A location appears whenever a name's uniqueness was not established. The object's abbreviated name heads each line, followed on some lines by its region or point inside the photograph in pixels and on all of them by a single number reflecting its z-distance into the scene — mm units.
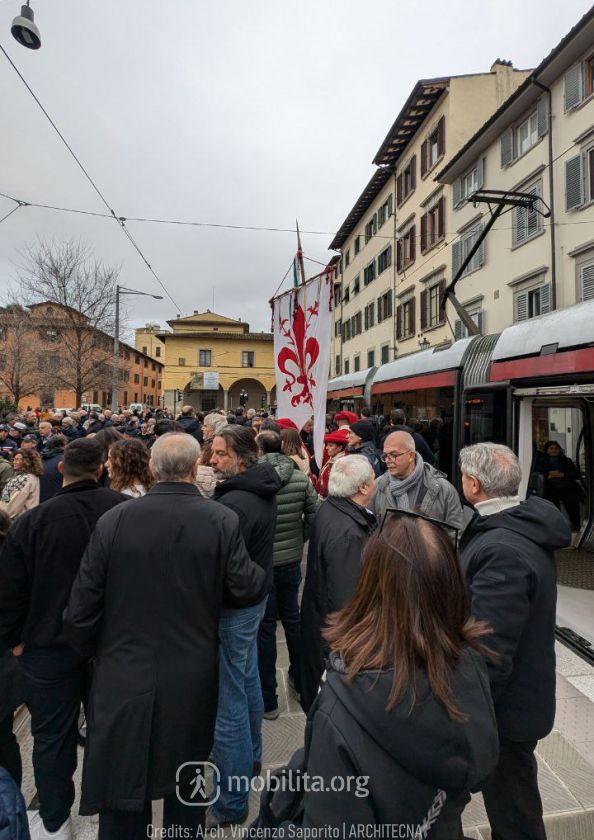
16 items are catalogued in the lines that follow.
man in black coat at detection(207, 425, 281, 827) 2309
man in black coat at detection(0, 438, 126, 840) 2168
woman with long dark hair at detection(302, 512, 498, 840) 1013
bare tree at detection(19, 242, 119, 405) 19172
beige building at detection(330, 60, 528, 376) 19328
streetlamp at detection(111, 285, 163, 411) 14867
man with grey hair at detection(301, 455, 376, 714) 2482
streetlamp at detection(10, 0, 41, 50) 5516
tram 5023
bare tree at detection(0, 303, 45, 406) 26203
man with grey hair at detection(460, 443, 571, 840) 1748
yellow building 46719
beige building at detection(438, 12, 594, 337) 12906
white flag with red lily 5004
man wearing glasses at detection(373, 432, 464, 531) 3707
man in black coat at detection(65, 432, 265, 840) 1821
